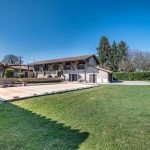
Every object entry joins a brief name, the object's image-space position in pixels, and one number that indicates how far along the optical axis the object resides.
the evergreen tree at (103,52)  42.79
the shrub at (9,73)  26.56
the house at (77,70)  26.54
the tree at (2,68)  29.19
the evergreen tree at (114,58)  41.68
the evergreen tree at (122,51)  43.70
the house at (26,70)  35.29
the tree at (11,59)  59.70
